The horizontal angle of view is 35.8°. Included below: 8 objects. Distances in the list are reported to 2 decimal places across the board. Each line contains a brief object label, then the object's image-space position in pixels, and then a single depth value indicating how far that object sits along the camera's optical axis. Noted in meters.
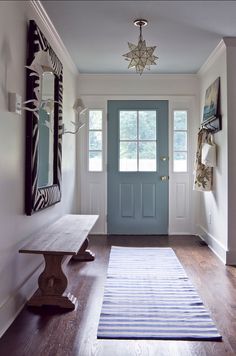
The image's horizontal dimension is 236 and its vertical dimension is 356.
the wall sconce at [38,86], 2.38
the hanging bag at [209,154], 4.20
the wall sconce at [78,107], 4.18
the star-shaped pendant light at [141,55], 3.32
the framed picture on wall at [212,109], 4.13
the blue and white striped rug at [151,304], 2.26
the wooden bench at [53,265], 2.47
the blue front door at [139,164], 5.38
